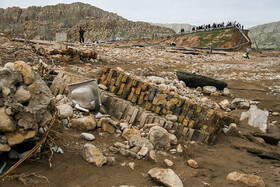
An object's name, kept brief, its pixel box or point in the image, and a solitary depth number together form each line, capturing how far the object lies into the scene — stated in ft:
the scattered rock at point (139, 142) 8.37
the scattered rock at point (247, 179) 6.02
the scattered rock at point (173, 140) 9.20
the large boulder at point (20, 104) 5.10
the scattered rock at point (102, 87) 11.81
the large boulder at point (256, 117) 13.12
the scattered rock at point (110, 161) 6.76
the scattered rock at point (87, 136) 8.15
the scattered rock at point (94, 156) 6.50
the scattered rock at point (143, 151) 7.78
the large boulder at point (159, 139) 8.67
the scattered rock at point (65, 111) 9.04
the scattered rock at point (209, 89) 18.95
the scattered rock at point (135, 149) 8.02
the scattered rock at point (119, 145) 8.18
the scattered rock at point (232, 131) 11.61
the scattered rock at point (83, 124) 8.82
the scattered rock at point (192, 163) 7.49
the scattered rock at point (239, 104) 16.22
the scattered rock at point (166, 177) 5.68
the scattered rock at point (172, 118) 10.18
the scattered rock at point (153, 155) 7.64
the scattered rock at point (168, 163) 7.40
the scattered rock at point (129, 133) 8.96
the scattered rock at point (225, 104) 16.41
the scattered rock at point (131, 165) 6.89
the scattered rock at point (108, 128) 9.10
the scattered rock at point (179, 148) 8.66
